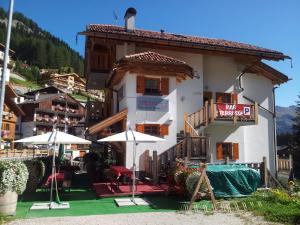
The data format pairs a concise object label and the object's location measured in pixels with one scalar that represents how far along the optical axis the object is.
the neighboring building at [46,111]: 57.75
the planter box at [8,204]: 6.75
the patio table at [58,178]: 8.83
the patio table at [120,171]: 9.16
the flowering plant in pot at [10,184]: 6.78
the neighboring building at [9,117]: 36.51
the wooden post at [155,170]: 10.71
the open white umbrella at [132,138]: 8.83
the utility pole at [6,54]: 7.76
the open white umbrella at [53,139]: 8.25
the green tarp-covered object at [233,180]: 8.28
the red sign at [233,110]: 13.45
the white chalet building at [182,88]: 12.29
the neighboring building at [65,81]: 96.75
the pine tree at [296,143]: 24.38
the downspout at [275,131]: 16.53
